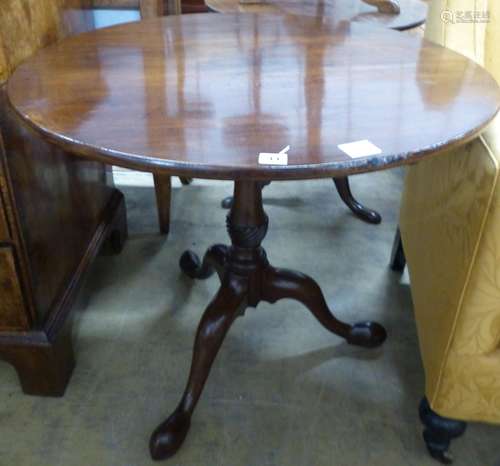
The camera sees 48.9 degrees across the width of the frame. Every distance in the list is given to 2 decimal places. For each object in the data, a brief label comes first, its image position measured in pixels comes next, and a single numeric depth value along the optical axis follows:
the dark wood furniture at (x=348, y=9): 1.34
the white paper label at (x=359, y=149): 0.61
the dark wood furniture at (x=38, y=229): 0.89
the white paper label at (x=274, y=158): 0.59
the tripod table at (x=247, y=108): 0.62
